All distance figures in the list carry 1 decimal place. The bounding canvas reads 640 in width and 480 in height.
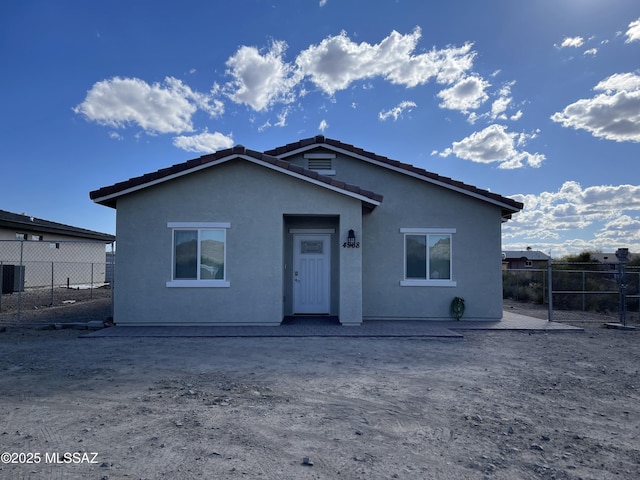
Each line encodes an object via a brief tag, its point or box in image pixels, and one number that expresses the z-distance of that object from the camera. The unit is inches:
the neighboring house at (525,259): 2040.8
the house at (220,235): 412.8
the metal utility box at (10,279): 689.0
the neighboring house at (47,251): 756.0
